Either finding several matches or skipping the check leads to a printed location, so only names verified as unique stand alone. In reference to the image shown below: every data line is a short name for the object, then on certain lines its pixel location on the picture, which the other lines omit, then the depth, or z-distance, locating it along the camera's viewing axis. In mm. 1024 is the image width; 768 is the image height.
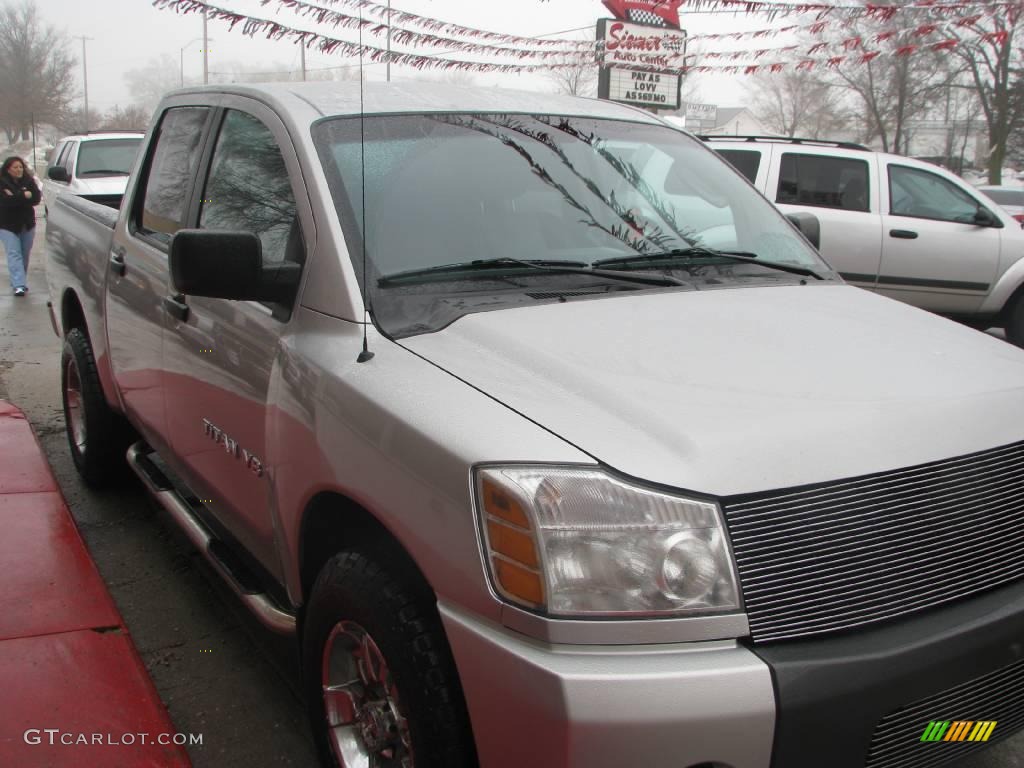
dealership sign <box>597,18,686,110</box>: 11953
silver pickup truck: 1770
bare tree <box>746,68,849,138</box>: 46156
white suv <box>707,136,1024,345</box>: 8867
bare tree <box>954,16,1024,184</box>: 32188
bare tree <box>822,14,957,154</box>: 35531
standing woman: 12102
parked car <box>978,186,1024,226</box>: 21359
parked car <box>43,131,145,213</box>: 14461
